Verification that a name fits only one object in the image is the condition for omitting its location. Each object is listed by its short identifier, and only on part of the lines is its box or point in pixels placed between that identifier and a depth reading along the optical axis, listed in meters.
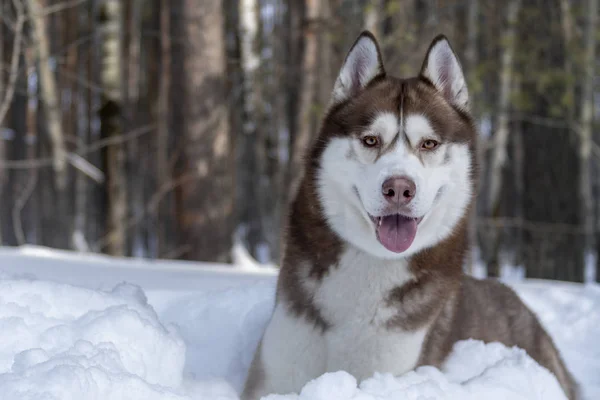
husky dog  2.90
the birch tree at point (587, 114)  9.33
